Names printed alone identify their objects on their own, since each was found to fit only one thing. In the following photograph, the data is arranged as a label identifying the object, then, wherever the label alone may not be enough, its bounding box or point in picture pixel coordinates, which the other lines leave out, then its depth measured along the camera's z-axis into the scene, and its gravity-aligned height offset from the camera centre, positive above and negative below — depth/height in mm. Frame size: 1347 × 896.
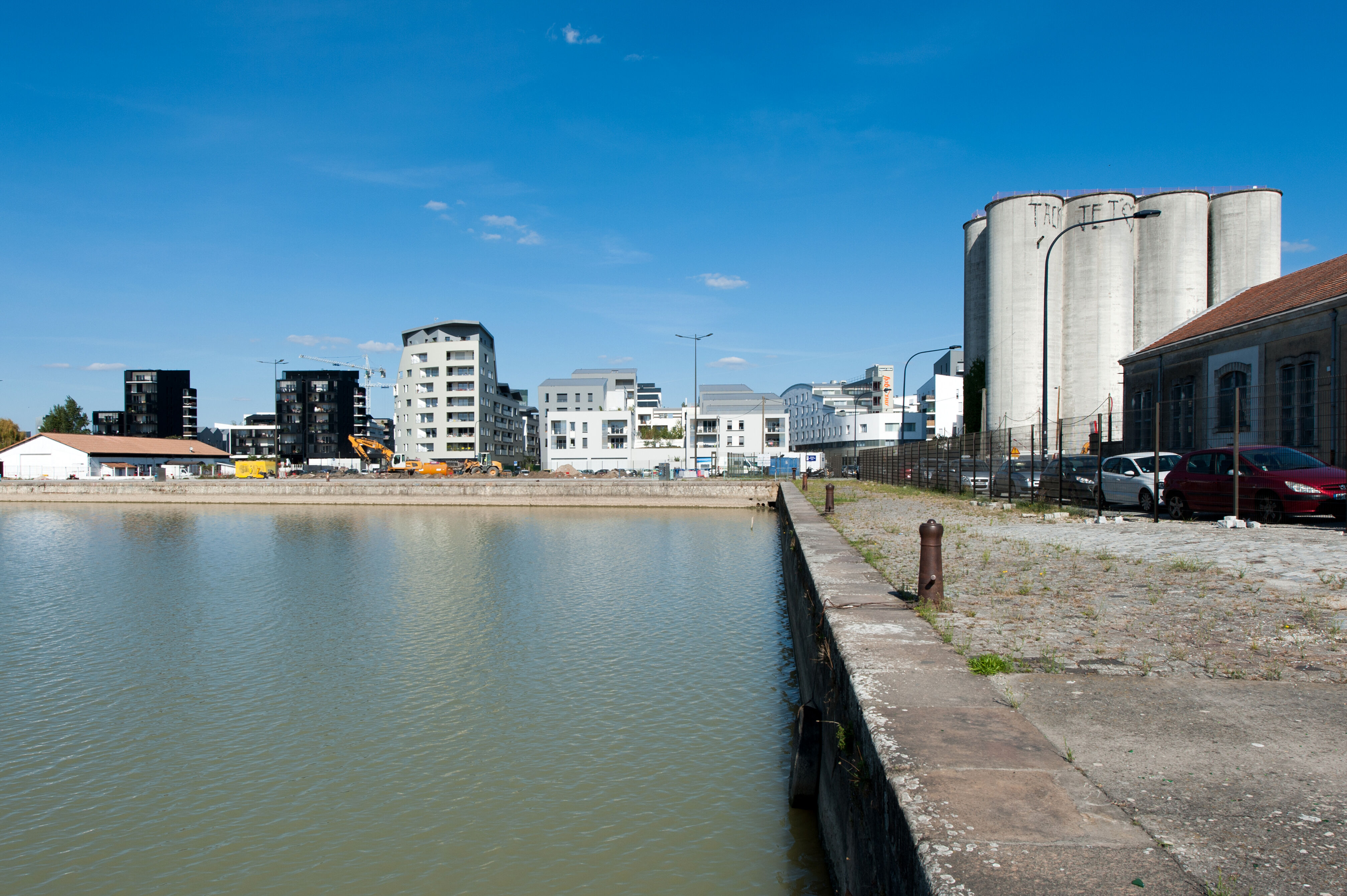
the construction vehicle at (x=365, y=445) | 81375 -64
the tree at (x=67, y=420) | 121438 +3794
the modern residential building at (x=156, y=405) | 124938 +6264
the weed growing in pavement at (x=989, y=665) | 5215 -1418
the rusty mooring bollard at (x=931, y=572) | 7477 -1164
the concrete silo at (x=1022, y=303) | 60094 +10802
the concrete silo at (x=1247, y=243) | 56750 +14505
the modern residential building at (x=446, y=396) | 98812 +6213
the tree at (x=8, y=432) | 95562 +1438
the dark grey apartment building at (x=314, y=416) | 121062 +4458
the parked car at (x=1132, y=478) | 19250 -736
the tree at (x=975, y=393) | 66438 +4576
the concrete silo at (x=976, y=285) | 67062 +13533
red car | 14703 -706
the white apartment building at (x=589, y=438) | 94500 +994
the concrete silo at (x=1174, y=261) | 57375 +13336
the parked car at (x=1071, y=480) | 21047 -863
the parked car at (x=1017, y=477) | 24359 -924
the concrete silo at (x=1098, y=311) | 58094 +9919
